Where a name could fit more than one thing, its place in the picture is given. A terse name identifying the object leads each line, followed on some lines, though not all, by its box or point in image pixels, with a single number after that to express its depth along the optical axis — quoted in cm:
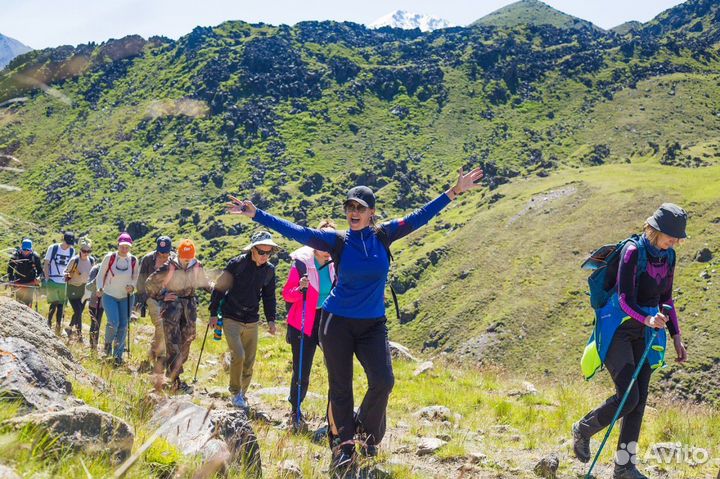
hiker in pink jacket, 749
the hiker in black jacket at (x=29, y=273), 1144
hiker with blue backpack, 549
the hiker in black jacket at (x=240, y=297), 813
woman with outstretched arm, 540
